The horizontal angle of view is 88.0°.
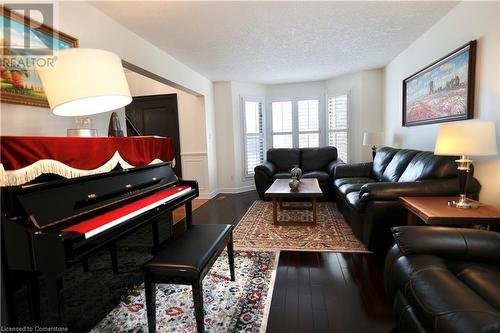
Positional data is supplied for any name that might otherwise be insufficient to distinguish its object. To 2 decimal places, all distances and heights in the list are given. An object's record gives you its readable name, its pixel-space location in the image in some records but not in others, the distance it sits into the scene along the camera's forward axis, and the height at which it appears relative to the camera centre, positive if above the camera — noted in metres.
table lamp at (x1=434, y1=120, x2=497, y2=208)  1.75 -0.05
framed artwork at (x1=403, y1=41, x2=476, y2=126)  2.42 +0.53
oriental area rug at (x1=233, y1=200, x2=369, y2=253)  2.73 -1.09
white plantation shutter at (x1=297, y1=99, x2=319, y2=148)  5.87 +0.43
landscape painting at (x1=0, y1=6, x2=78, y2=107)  1.59 +0.57
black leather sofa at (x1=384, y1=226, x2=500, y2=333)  0.90 -0.61
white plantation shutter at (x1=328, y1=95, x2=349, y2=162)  5.40 +0.37
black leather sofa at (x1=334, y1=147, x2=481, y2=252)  2.24 -0.48
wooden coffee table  3.18 -0.63
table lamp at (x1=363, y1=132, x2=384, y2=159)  4.48 +0.01
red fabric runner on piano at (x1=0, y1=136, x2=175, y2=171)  1.10 -0.01
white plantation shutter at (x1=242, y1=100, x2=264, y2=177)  5.74 +0.20
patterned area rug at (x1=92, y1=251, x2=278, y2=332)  1.61 -1.12
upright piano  1.12 -0.38
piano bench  1.41 -0.69
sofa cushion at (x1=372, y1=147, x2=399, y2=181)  3.68 -0.31
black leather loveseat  4.68 -0.44
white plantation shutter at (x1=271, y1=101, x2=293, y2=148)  6.00 +0.42
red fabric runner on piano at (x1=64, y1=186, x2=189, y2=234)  1.29 -0.39
